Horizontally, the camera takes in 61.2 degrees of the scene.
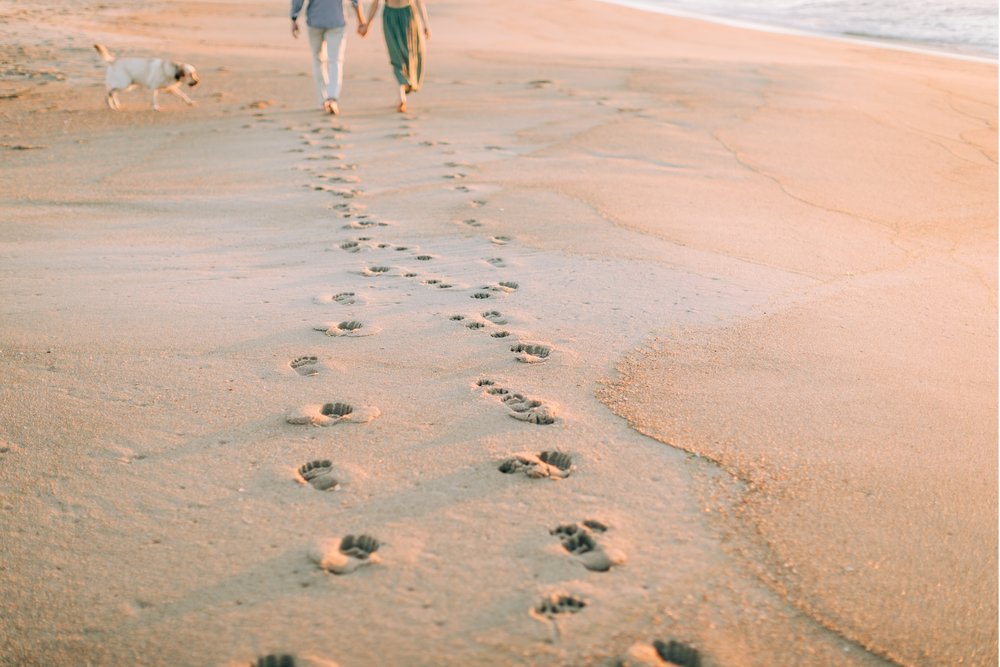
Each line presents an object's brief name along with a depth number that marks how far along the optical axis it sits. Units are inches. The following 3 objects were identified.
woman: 287.6
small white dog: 281.6
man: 274.8
